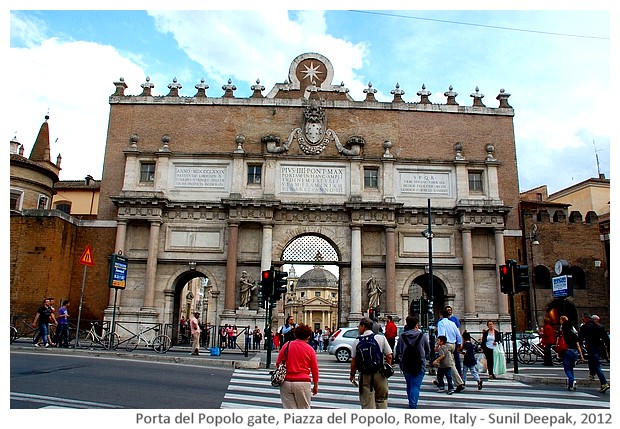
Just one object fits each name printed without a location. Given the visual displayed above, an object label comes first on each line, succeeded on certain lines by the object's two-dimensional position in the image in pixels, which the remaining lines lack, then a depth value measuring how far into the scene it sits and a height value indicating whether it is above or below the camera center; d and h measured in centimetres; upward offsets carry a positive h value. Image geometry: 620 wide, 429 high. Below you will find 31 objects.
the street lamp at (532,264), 2815 +293
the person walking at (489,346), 1407 -70
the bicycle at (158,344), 1938 -117
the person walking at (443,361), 1096 -87
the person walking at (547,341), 1872 -71
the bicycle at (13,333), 1993 -83
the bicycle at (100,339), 1959 -106
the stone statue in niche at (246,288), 2581 +130
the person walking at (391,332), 1869 -51
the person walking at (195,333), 1830 -65
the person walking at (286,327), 1961 -44
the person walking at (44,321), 1831 -33
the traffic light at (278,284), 1656 +97
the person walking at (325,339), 3016 -132
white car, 1898 -98
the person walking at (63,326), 1911 -51
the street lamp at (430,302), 1807 +56
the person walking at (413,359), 852 -65
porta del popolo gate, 2661 +633
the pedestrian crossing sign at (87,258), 1906 +193
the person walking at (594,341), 1166 -43
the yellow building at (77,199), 4138 +879
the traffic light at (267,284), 1645 +96
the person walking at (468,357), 1253 -89
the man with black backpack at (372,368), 705 -67
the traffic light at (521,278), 1562 +123
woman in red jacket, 627 -68
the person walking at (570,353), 1150 -68
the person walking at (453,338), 1112 -41
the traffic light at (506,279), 1588 +122
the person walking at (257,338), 2340 -100
